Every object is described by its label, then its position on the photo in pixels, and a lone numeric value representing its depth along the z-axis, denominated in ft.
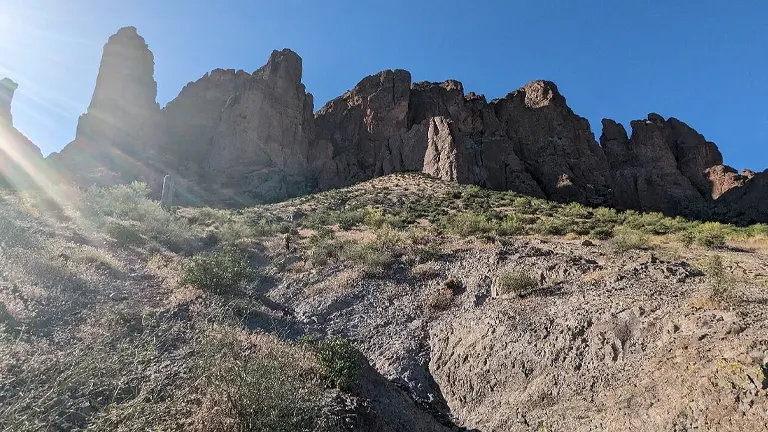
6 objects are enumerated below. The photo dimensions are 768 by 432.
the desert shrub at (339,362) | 24.68
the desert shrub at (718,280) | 28.84
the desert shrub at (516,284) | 40.16
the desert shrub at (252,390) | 18.40
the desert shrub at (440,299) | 42.65
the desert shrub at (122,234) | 55.72
